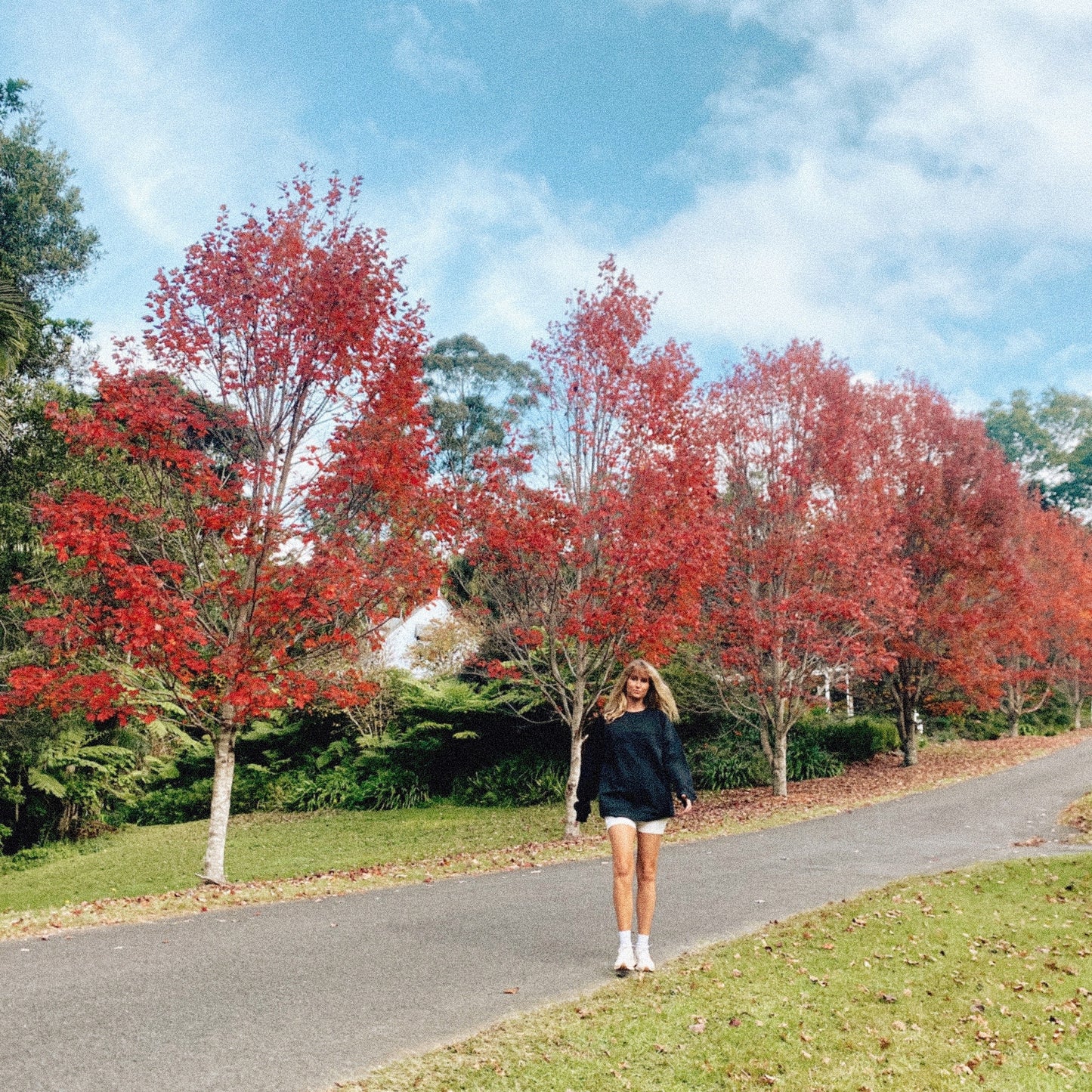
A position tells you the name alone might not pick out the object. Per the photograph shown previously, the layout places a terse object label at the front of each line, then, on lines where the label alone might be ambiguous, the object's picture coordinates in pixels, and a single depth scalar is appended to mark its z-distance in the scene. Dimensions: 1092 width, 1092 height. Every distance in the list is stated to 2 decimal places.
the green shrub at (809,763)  21.55
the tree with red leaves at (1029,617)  22.09
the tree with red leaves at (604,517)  12.96
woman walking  5.48
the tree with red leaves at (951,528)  21.45
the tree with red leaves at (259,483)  9.50
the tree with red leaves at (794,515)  17.45
